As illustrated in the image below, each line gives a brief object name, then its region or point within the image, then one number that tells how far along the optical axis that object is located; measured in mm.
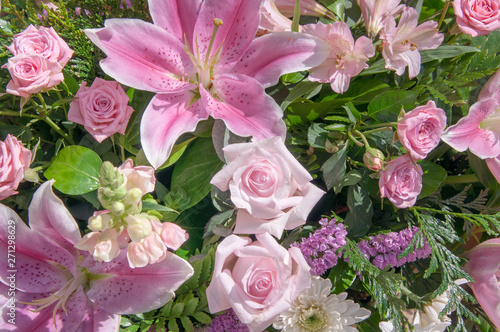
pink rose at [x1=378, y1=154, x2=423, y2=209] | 643
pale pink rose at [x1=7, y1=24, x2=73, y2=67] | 640
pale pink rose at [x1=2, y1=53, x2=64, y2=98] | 611
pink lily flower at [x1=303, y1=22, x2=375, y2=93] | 624
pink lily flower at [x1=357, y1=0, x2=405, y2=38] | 672
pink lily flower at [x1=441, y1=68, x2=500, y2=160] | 670
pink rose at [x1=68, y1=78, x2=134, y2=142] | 649
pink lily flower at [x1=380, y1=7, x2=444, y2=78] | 645
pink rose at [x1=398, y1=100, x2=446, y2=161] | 601
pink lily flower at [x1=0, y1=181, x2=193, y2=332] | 600
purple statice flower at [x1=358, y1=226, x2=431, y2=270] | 720
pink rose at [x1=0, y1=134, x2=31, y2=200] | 608
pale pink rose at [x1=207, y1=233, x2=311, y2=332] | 588
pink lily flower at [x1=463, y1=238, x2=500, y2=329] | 737
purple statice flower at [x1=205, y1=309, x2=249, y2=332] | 757
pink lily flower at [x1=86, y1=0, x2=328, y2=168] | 615
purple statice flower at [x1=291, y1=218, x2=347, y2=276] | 684
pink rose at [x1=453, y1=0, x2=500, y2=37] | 680
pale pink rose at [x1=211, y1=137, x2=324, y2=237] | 563
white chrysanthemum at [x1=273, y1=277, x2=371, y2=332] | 733
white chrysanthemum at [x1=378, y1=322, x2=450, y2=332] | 688
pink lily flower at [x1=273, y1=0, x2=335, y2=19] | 725
